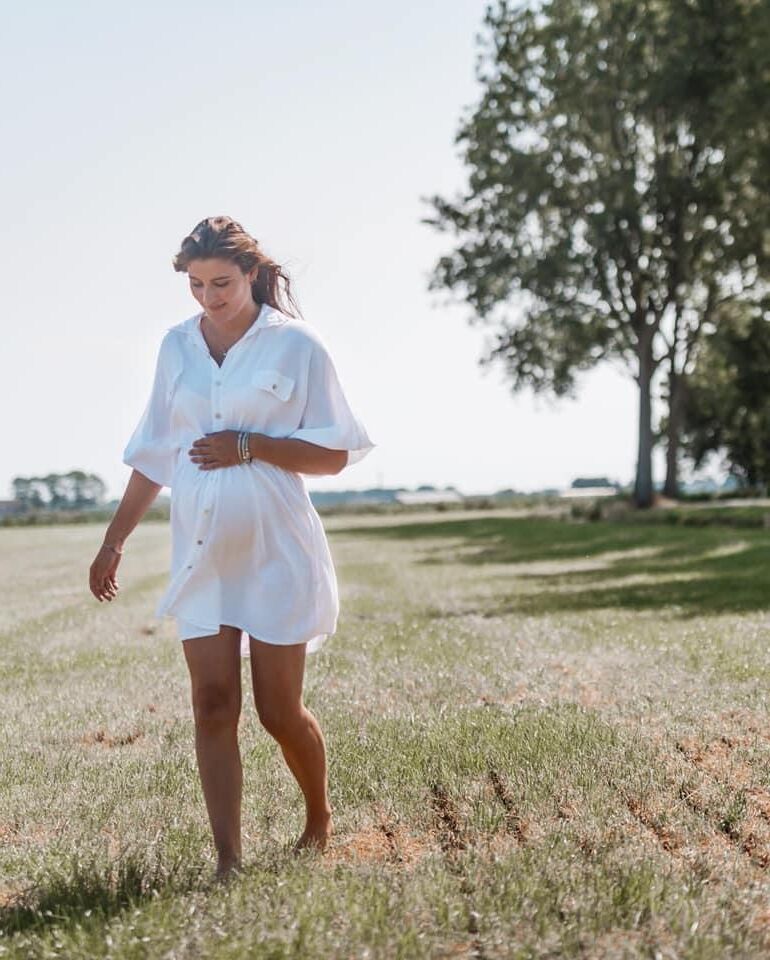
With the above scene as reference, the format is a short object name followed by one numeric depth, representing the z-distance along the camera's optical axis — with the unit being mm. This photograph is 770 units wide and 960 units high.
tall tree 43969
